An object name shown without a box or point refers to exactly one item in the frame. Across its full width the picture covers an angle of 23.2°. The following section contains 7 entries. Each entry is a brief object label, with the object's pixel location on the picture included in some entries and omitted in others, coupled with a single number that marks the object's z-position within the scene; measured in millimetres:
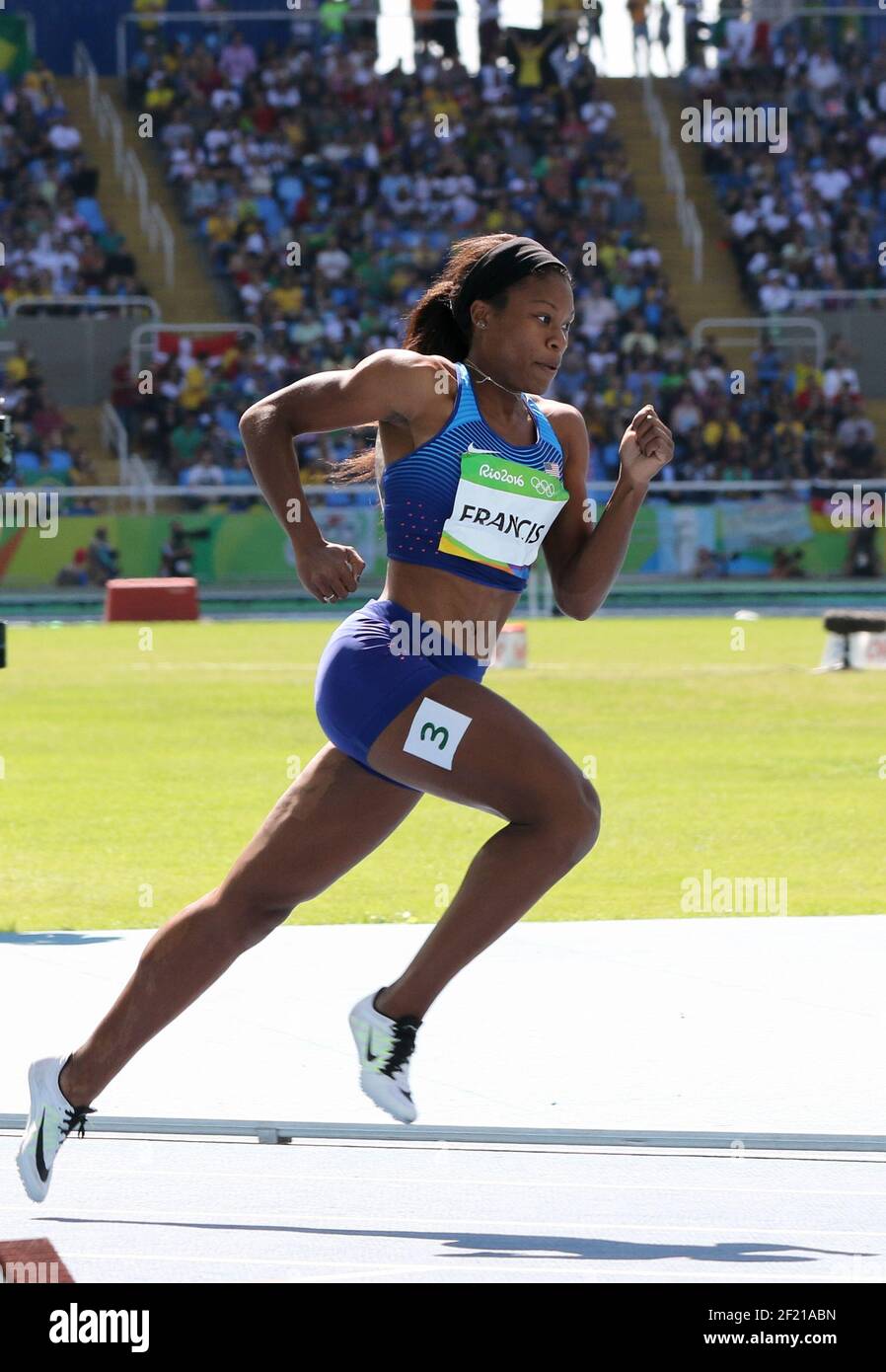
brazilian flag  41344
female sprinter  4465
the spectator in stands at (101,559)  32781
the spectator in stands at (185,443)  34719
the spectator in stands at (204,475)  34062
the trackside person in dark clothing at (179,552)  33188
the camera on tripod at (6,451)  8398
